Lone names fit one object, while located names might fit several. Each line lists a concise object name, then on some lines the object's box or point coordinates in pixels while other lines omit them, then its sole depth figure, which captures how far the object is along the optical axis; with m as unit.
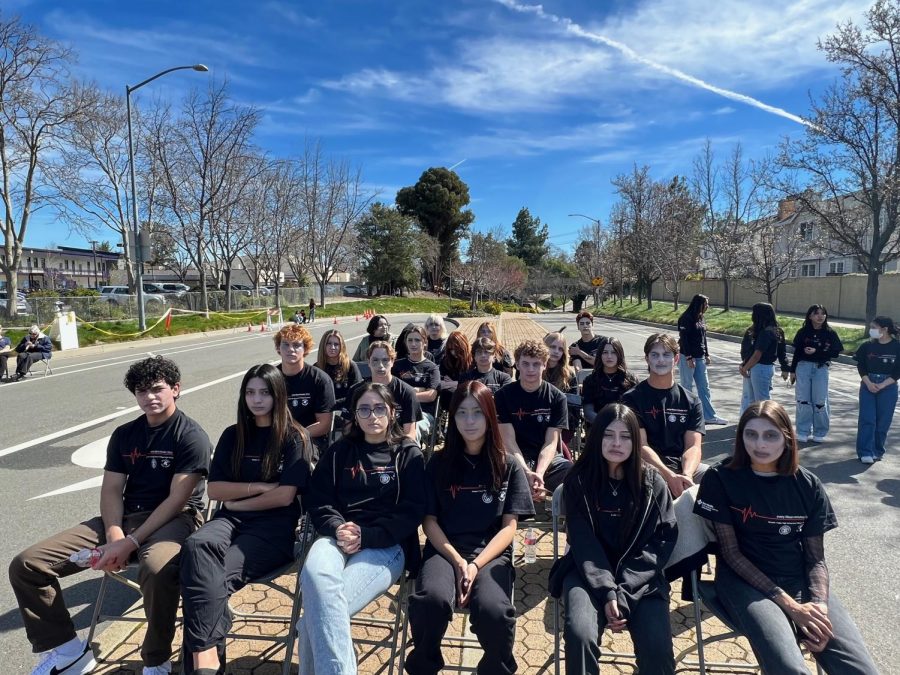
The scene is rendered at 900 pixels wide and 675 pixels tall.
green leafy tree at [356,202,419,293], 54.50
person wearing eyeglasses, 2.37
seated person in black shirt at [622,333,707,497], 3.75
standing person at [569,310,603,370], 7.18
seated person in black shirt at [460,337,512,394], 5.18
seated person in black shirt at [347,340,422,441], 4.33
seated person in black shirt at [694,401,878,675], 2.27
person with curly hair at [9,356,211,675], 2.62
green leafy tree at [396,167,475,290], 61.66
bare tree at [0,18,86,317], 18.64
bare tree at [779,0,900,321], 15.49
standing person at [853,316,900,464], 5.77
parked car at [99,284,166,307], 23.80
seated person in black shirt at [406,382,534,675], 2.46
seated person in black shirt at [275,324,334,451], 4.37
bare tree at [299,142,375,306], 40.28
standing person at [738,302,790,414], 6.71
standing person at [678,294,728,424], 7.57
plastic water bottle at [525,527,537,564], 3.93
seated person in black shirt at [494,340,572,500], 4.06
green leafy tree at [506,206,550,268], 78.44
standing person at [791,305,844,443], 6.47
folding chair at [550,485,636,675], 2.44
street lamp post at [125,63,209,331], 19.08
